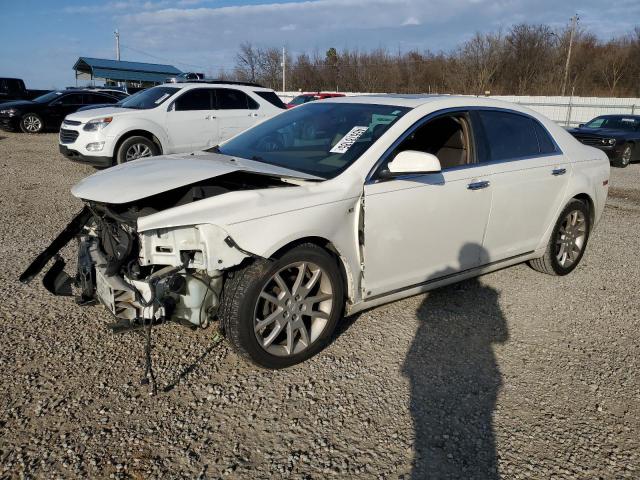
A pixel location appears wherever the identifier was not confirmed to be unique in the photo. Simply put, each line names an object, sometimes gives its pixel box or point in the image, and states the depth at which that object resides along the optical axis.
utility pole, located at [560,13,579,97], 44.81
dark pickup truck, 24.12
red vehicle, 21.80
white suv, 9.88
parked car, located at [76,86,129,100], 19.53
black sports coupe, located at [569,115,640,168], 14.88
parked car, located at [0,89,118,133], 18.19
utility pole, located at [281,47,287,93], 55.66
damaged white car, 3.15
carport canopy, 43.34
